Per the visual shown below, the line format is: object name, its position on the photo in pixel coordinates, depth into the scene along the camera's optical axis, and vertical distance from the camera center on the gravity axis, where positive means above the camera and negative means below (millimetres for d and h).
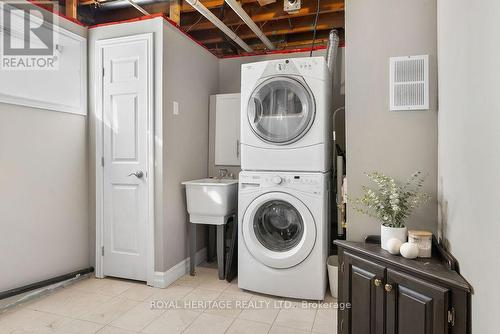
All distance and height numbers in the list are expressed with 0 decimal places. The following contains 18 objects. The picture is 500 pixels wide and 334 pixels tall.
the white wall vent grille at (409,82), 1897 +503
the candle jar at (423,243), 1613 -405
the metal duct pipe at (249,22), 2791 +1431
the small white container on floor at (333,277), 2557 -922
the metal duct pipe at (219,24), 2733 +1428
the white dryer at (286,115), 2506 +411
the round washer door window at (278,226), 2598 -524
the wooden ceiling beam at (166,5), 3197 +1671
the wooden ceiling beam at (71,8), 2988 +1494
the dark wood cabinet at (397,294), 1312 -608
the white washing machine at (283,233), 2477 -572
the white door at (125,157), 2846 +67
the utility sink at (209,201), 2908 -348
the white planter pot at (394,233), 1709 -378
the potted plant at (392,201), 1723 -211
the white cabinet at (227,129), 3527 +402
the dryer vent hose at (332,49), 3129 +1168
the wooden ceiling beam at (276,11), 3195 +1622
